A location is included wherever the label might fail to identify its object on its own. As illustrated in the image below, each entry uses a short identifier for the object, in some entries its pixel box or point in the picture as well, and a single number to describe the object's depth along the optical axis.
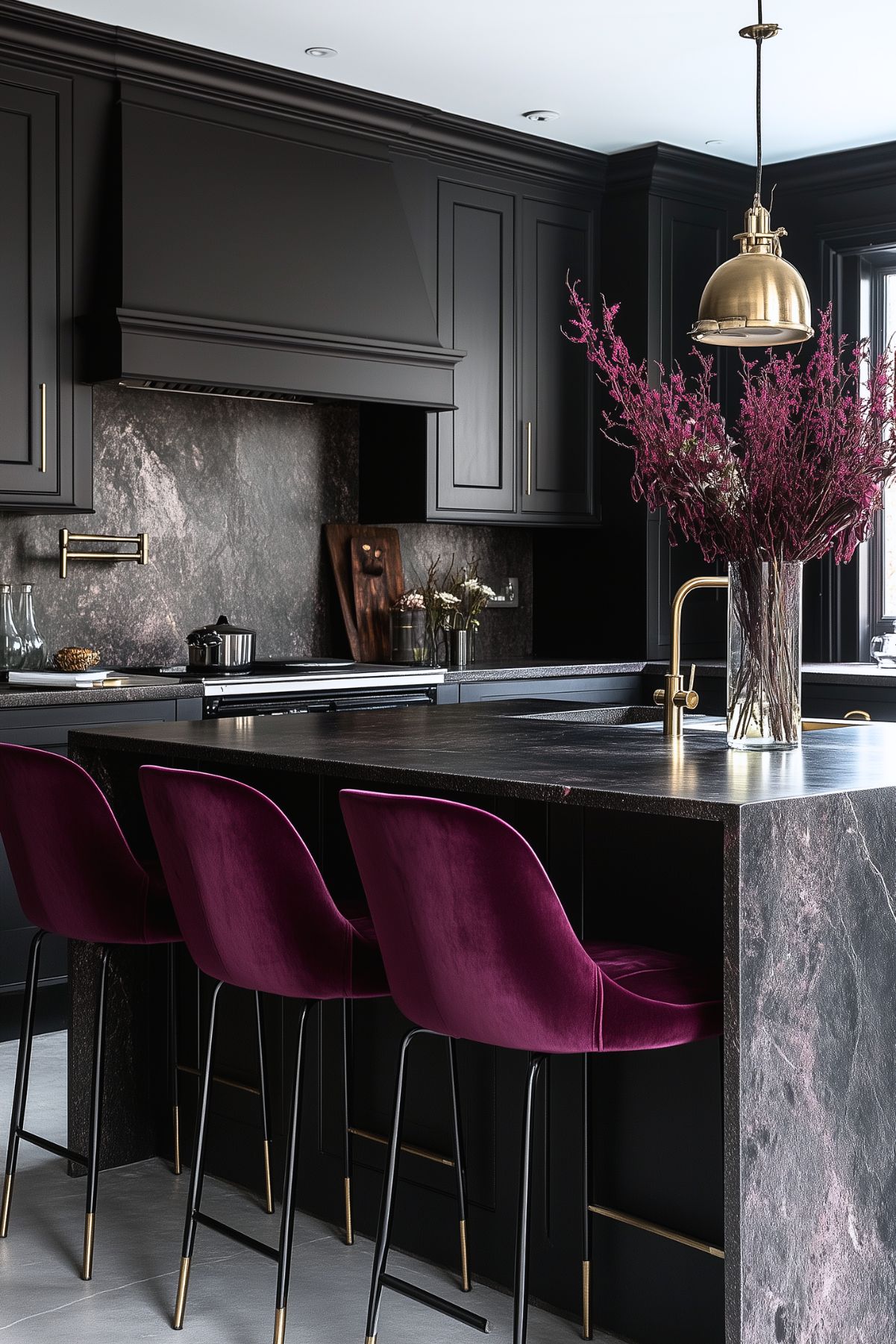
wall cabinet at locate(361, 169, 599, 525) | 5.45
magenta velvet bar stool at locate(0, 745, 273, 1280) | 2.60
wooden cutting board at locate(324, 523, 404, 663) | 5.52
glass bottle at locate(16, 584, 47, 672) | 4.57
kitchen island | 1.96
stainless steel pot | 4.66
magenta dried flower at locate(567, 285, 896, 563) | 2.50
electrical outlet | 6.16
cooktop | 4.57
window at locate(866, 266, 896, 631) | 5.87
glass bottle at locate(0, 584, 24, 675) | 4.54
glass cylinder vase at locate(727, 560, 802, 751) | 2.62
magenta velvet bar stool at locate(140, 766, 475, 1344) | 2.20
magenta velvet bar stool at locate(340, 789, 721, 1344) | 1.88
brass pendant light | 2.92
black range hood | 4.50
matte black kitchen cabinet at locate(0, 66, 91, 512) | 4.31
